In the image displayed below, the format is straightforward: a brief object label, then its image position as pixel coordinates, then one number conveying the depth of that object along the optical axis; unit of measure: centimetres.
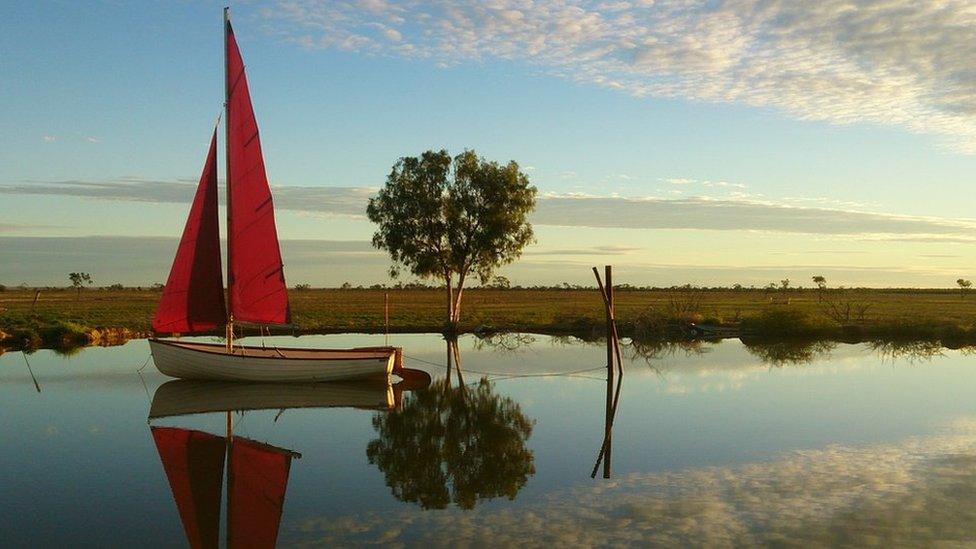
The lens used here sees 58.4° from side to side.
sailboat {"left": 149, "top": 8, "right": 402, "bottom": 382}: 2617
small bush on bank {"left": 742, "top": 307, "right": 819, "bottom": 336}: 4484
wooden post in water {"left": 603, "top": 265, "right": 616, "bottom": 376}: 2794
